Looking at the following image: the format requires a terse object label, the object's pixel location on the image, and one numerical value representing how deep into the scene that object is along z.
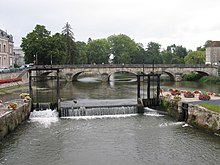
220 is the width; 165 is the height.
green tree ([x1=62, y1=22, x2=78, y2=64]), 88.44
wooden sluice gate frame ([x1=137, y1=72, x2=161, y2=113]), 32.17
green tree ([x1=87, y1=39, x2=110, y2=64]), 117.12
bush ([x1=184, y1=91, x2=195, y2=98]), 30.08
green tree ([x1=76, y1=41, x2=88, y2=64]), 108.24
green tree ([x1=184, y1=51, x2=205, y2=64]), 109.82
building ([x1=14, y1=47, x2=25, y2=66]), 140.32
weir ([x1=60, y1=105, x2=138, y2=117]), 29.70
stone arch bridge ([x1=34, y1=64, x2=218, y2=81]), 73.75
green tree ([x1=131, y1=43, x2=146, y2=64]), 121.50
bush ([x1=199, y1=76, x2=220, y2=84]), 67.71
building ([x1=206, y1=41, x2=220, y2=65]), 103.50
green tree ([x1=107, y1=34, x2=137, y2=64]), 121.69
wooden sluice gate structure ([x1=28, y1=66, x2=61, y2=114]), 30.94
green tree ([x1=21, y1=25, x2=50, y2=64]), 72.56
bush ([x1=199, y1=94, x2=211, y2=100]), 28.39
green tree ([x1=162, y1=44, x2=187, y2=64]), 123.19
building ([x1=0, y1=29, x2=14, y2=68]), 73.44
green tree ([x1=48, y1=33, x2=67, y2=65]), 72.88
